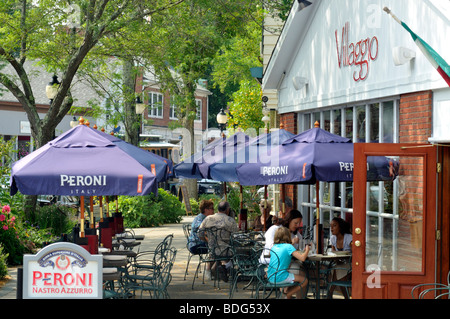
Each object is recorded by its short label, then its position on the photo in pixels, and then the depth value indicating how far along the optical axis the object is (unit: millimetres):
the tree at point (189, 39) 20202
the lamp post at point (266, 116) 26528
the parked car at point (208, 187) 44156
